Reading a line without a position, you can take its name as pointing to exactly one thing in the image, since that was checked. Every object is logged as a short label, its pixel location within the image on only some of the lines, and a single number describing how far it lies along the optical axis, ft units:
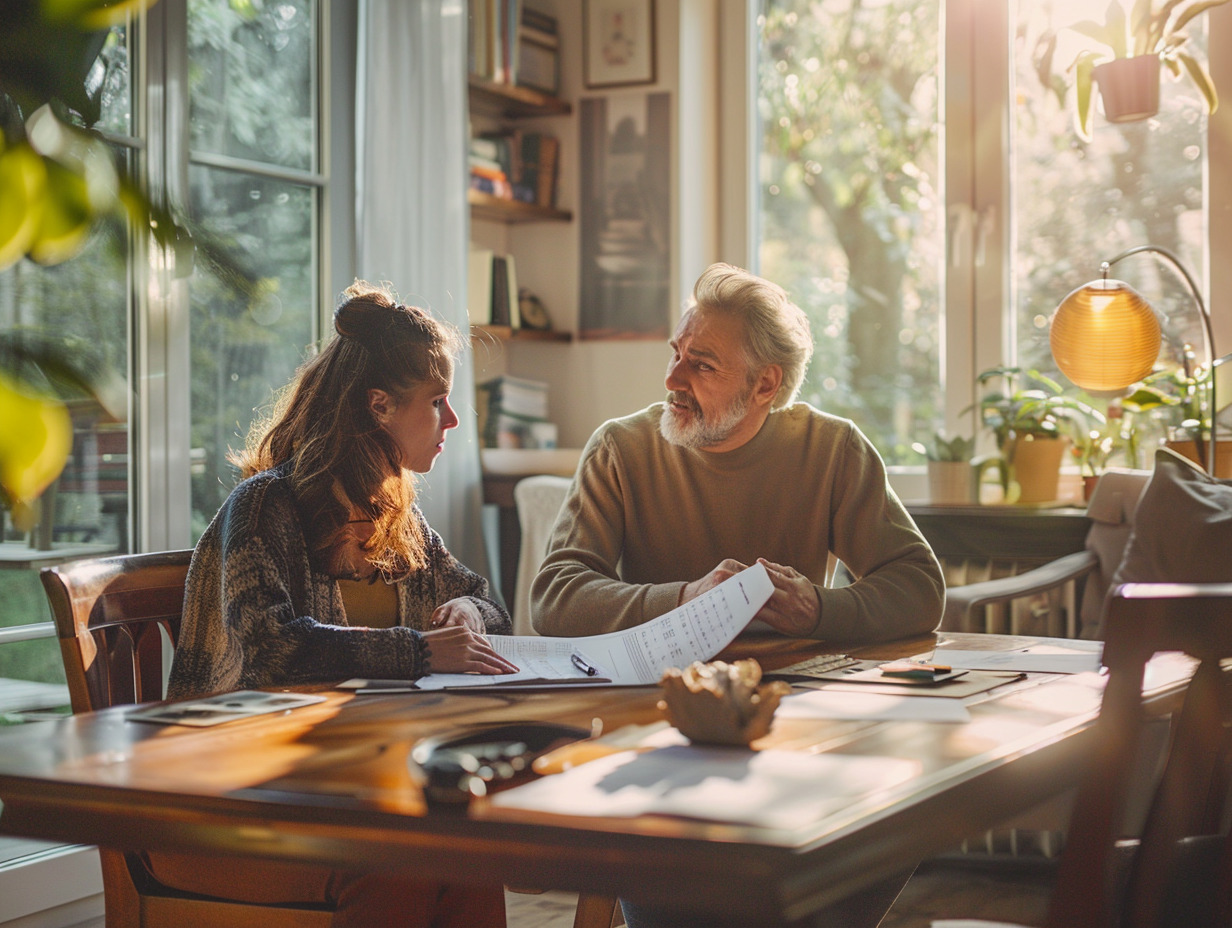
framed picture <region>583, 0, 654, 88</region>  12.35
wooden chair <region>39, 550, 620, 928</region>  4.19
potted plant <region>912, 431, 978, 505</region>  10.37
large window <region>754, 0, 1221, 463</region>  10.95
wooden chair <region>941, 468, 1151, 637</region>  8.93
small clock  12.58
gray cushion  7.79
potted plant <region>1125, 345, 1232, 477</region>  9.45
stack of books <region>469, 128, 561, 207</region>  12.38
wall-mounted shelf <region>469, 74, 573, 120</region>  11.76
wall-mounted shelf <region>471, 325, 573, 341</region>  11.91
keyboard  4.80
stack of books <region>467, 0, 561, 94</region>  11.63
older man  6.57
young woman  4.24
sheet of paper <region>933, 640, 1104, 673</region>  4.91
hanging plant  9.60
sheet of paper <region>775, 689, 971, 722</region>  3.86
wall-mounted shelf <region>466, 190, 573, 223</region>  11.71
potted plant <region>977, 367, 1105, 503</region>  10.24
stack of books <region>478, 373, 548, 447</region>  12.00
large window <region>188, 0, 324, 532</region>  9.30
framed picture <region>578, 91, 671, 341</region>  12.39
